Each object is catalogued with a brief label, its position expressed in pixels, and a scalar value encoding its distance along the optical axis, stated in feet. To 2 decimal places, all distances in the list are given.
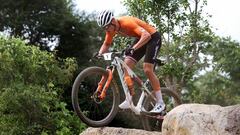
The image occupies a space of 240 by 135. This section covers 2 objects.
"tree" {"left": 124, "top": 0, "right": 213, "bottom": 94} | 48.32
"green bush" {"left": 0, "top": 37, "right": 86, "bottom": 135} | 45.16
